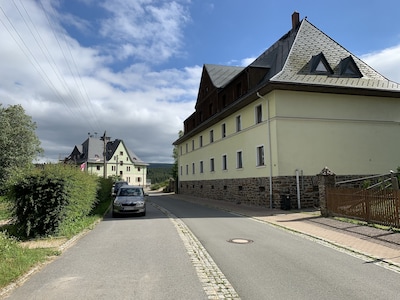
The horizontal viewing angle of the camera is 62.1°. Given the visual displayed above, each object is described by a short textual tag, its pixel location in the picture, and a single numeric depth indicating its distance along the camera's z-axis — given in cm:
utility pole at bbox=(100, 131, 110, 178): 3986
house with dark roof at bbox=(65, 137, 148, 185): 7894
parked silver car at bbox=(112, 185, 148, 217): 1620
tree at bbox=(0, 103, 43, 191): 3444
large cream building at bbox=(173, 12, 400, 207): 1920
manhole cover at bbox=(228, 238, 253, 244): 920
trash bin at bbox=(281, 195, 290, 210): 1842
